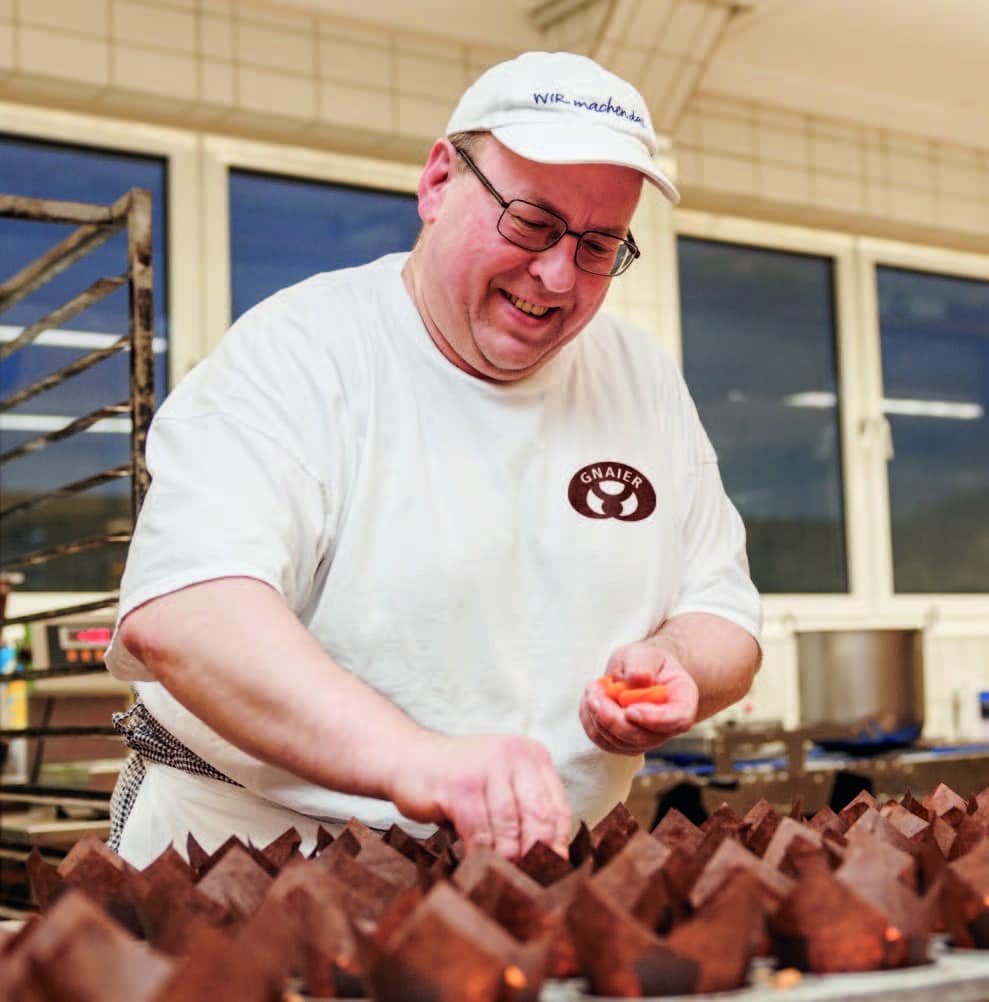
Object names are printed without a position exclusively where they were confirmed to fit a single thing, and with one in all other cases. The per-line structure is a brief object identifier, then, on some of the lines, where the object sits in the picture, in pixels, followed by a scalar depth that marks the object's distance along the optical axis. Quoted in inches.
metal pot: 178.1
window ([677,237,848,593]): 221.3
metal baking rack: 88.5
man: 57.0
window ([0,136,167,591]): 171.9
